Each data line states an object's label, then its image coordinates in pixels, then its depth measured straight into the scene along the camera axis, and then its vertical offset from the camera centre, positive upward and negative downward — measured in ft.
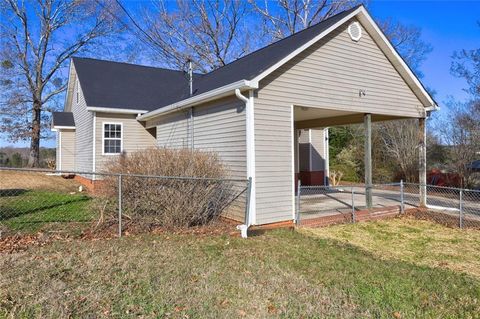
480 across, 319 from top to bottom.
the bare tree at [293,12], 81.56 +35.32
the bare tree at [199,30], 85.61 +32.59
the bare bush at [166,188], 23.59 -1.68
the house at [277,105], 25.81 +5.27
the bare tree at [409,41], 92.27 +31.98
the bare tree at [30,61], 83.87 +24.34
